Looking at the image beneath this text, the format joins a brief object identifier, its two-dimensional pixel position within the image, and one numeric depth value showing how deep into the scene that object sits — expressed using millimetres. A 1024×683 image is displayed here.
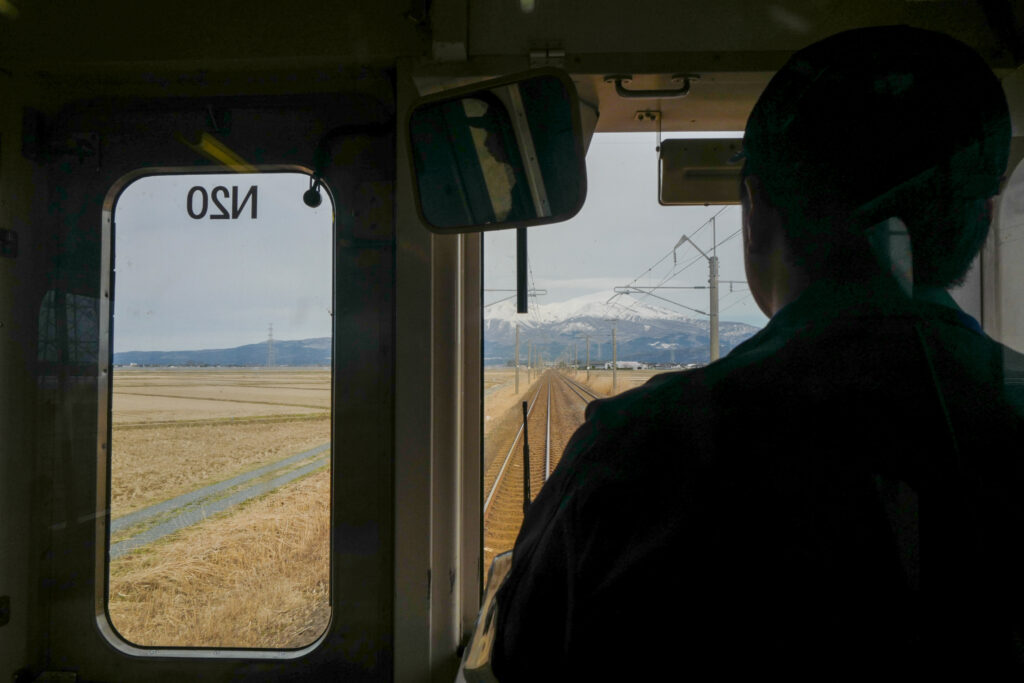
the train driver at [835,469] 582
